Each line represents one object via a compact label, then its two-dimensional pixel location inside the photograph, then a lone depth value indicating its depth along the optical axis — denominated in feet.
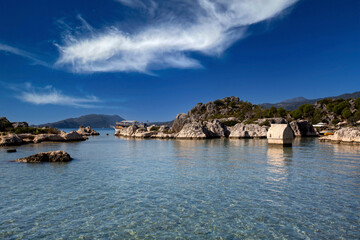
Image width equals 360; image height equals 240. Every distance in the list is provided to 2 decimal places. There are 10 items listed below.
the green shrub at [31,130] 264.78
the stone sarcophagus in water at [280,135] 148.56
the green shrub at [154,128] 424.05
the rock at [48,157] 89.86
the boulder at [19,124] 304.79
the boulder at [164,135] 298.08
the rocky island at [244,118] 281.33
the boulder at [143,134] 321.93
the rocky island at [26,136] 174.42
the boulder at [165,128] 358.39
